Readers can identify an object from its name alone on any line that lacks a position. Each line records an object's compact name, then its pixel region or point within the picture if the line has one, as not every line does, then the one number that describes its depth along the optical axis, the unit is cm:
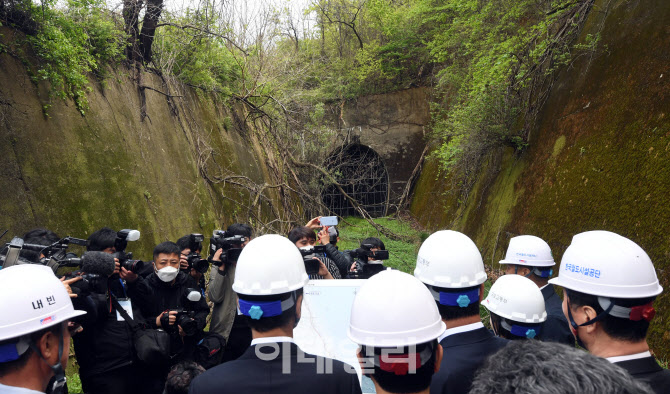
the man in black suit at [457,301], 165
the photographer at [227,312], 345
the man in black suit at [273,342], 151
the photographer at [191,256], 350
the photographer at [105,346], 265
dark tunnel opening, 1772
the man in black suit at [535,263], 291
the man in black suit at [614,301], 152
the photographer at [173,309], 285
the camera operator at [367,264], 363
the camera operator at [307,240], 398
